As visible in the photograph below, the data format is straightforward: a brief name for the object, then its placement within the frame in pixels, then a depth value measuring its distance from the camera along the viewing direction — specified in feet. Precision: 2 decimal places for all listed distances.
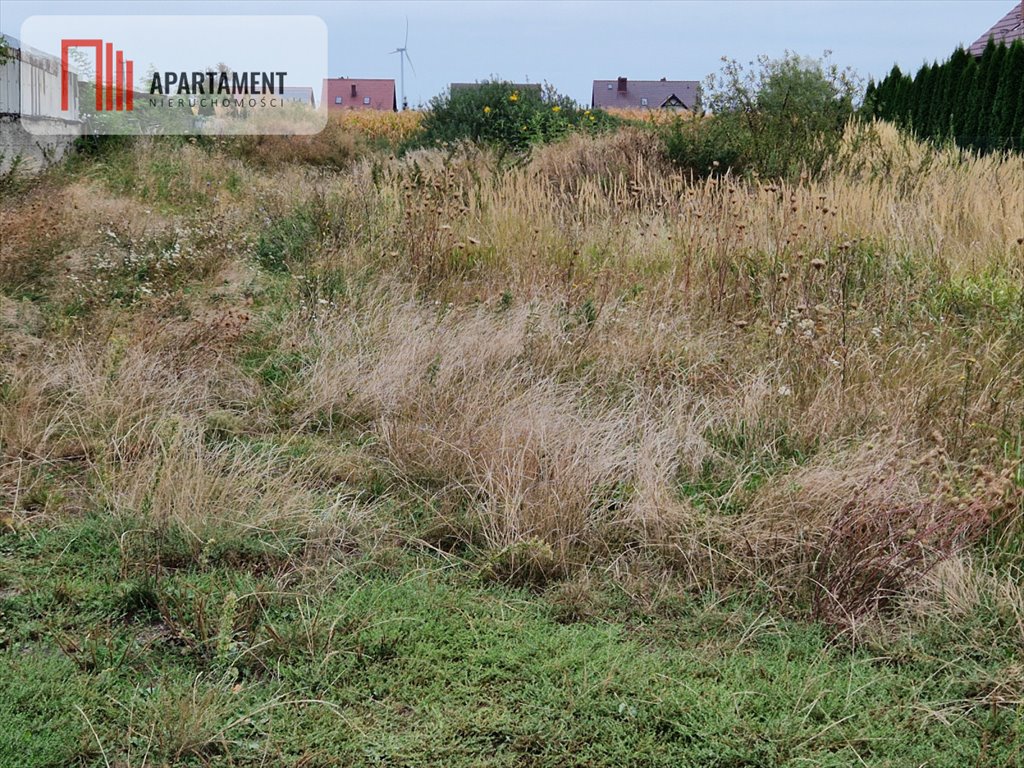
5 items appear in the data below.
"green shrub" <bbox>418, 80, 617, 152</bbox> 47.29
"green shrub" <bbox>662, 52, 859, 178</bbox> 29.30
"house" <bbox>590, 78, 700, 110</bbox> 188.03
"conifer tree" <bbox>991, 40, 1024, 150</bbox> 48.78
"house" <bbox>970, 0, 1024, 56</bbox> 64.49
